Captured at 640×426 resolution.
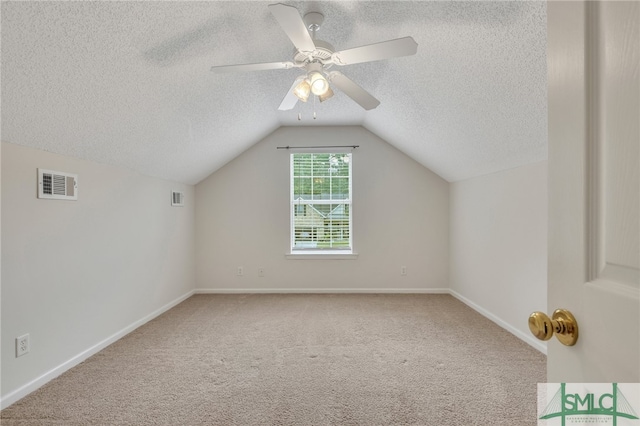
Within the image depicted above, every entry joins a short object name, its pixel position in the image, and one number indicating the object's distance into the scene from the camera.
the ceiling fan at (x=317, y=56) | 1.50
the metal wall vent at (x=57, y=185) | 2.12
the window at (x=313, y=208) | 4.55
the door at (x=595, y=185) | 0.48
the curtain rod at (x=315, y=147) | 4.54
